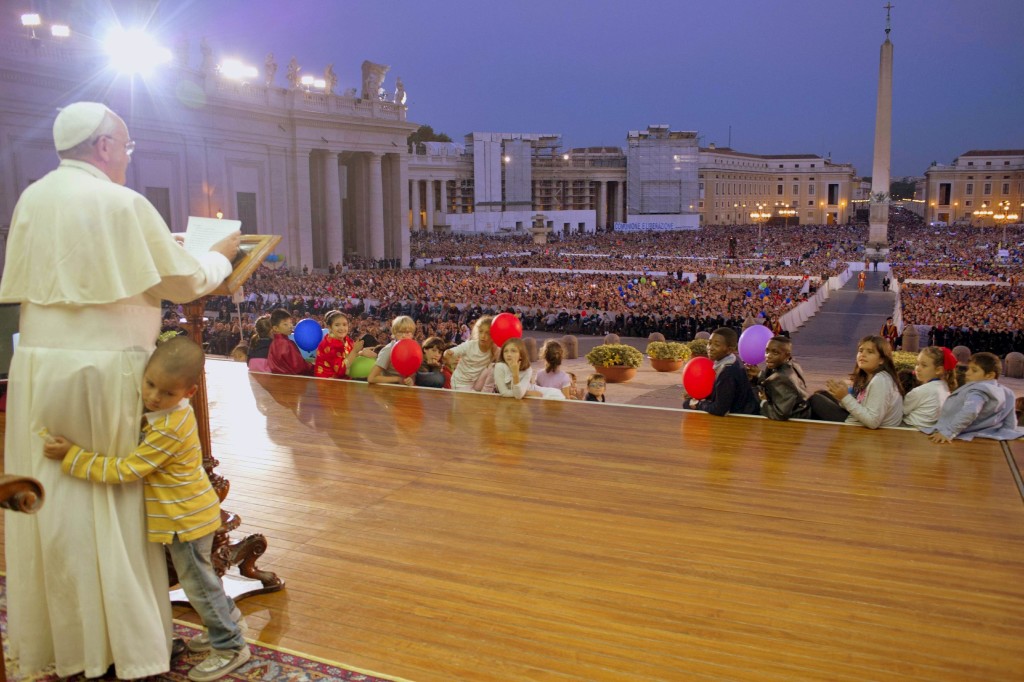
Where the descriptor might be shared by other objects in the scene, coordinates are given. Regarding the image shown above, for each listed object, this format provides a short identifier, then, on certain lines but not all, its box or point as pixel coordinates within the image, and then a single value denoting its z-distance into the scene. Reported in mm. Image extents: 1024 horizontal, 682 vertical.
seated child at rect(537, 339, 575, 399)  7945
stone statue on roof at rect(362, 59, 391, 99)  40375
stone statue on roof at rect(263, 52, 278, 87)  34781
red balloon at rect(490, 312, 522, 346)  8055
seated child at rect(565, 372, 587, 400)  8178
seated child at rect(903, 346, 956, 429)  6234
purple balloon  9078
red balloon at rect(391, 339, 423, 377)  8273
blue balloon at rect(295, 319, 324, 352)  9680
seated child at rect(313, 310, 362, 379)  8859
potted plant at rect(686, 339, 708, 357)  10477
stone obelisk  48406
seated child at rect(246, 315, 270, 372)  9320
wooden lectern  3293
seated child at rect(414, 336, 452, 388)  8539
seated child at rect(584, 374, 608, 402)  8508
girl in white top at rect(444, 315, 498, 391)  8227
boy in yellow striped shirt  2729
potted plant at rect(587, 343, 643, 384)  13734
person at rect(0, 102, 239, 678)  2717
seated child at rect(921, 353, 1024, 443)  5828
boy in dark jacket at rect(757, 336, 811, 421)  6637
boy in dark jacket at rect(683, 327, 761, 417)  6855
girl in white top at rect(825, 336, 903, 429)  6188
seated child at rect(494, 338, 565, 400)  7539
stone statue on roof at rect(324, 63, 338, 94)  37688
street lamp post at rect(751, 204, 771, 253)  114162
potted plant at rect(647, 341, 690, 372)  14859
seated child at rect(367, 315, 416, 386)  8310
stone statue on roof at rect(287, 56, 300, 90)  35812
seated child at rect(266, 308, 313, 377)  9055
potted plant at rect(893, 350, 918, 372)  9844
